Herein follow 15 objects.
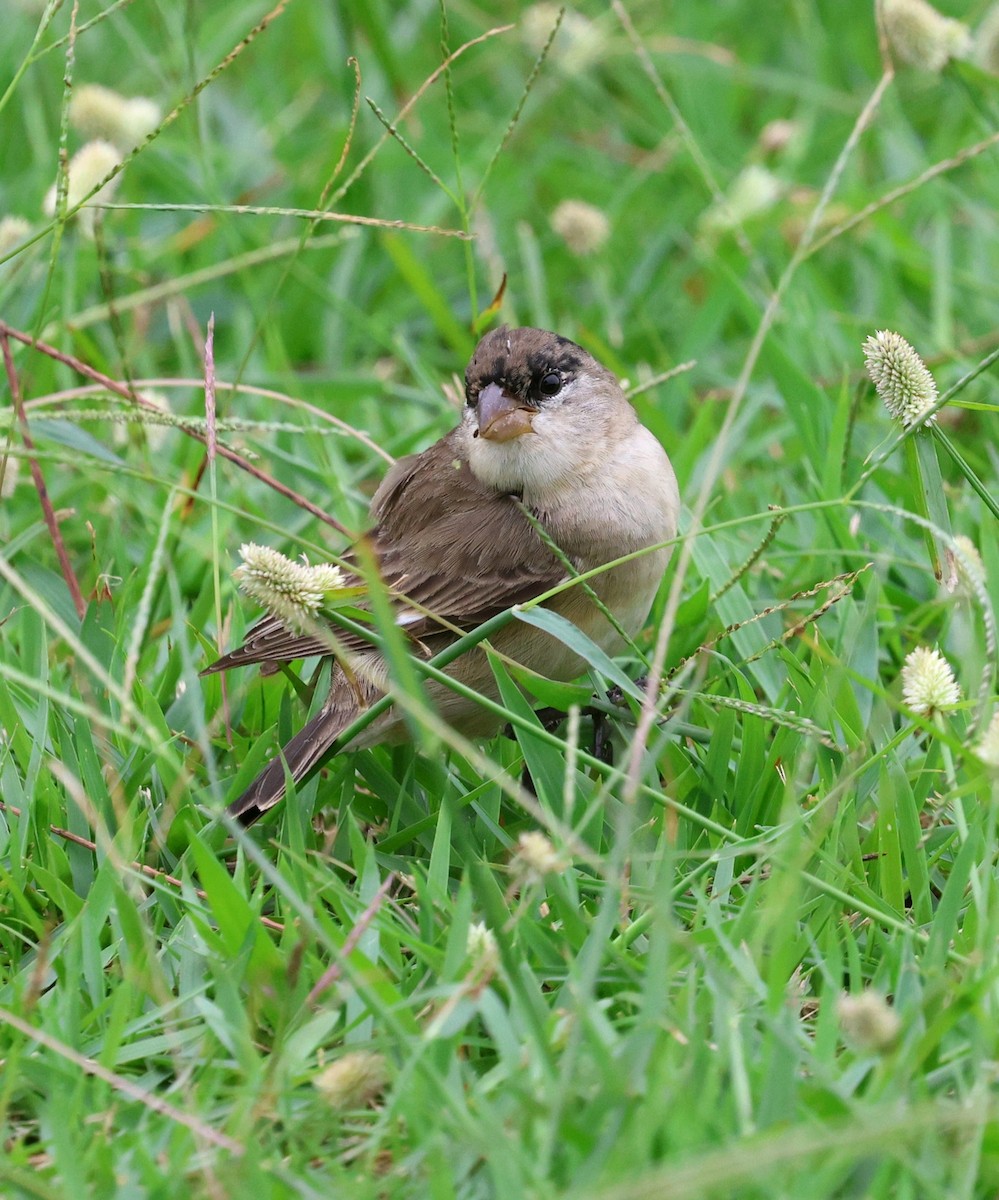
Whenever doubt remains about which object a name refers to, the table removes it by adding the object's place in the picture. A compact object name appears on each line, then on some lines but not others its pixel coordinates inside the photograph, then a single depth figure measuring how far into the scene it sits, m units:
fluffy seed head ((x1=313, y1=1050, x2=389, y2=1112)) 4.49
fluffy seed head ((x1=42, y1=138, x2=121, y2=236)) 8.35
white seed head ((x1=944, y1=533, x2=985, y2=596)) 4.69
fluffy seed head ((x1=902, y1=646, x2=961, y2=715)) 5.21
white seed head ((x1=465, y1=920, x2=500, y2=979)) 4.75
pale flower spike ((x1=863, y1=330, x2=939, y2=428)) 5.44
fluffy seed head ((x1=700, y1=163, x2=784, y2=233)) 11.65
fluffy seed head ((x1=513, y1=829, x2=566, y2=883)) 4.25
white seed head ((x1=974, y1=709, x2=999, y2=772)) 4.60
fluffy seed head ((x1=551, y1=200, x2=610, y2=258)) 11.43
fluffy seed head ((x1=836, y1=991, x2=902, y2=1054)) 3.89
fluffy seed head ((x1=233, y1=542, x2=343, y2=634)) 5.05
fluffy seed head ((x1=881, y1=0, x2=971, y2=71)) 8.73
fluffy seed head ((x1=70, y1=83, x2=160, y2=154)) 9.87
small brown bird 7.15
